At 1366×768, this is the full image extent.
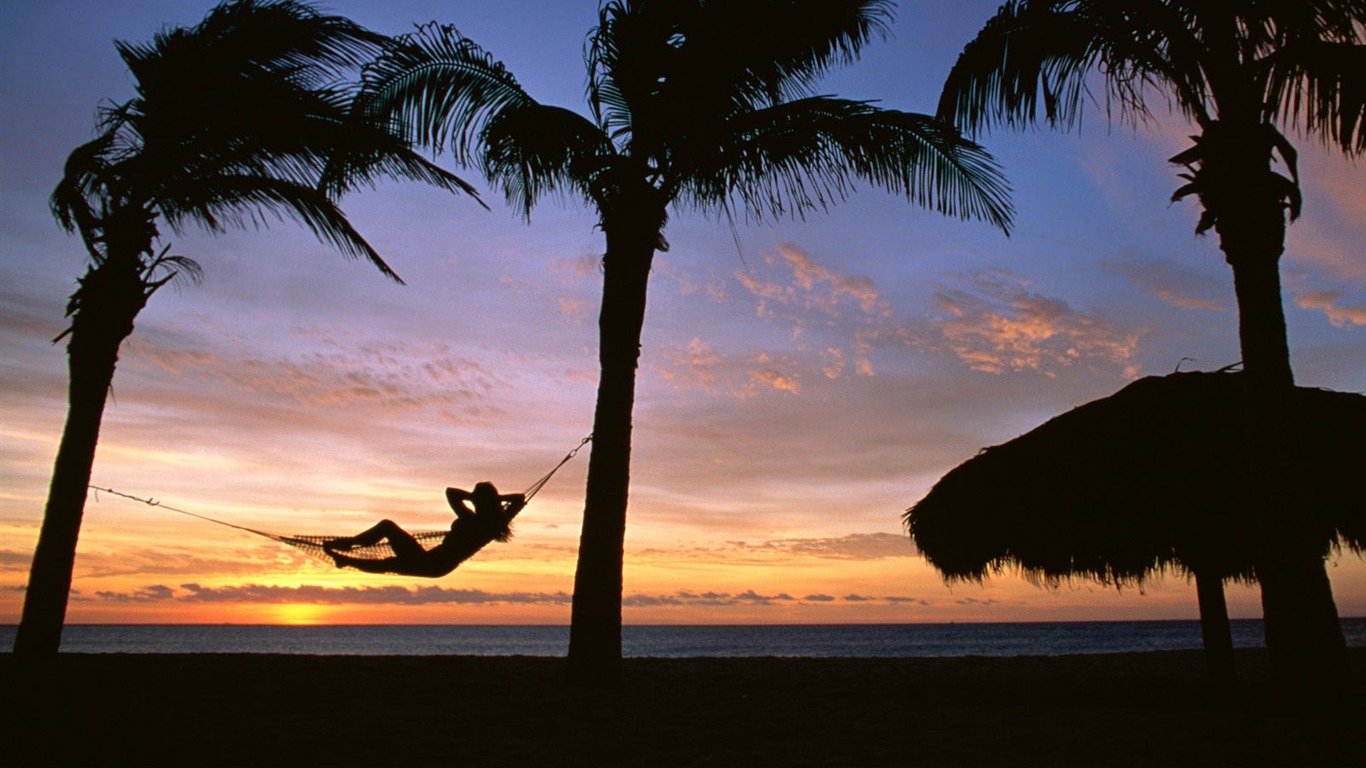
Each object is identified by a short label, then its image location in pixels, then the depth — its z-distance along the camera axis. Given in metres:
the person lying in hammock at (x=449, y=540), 8.59
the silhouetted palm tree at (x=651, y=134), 8.09
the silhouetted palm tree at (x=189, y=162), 7.68
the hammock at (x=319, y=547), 8.55
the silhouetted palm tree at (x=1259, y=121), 5.86
